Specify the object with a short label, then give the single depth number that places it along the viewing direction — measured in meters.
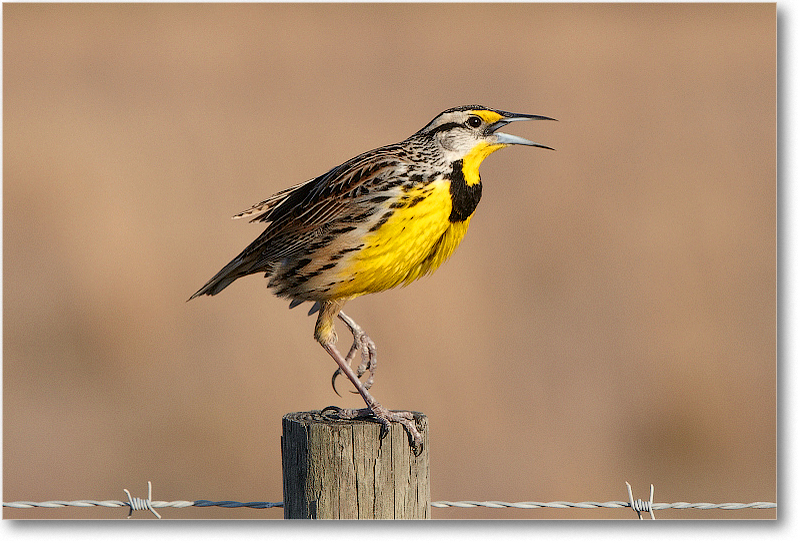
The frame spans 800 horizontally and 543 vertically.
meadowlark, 4.31
